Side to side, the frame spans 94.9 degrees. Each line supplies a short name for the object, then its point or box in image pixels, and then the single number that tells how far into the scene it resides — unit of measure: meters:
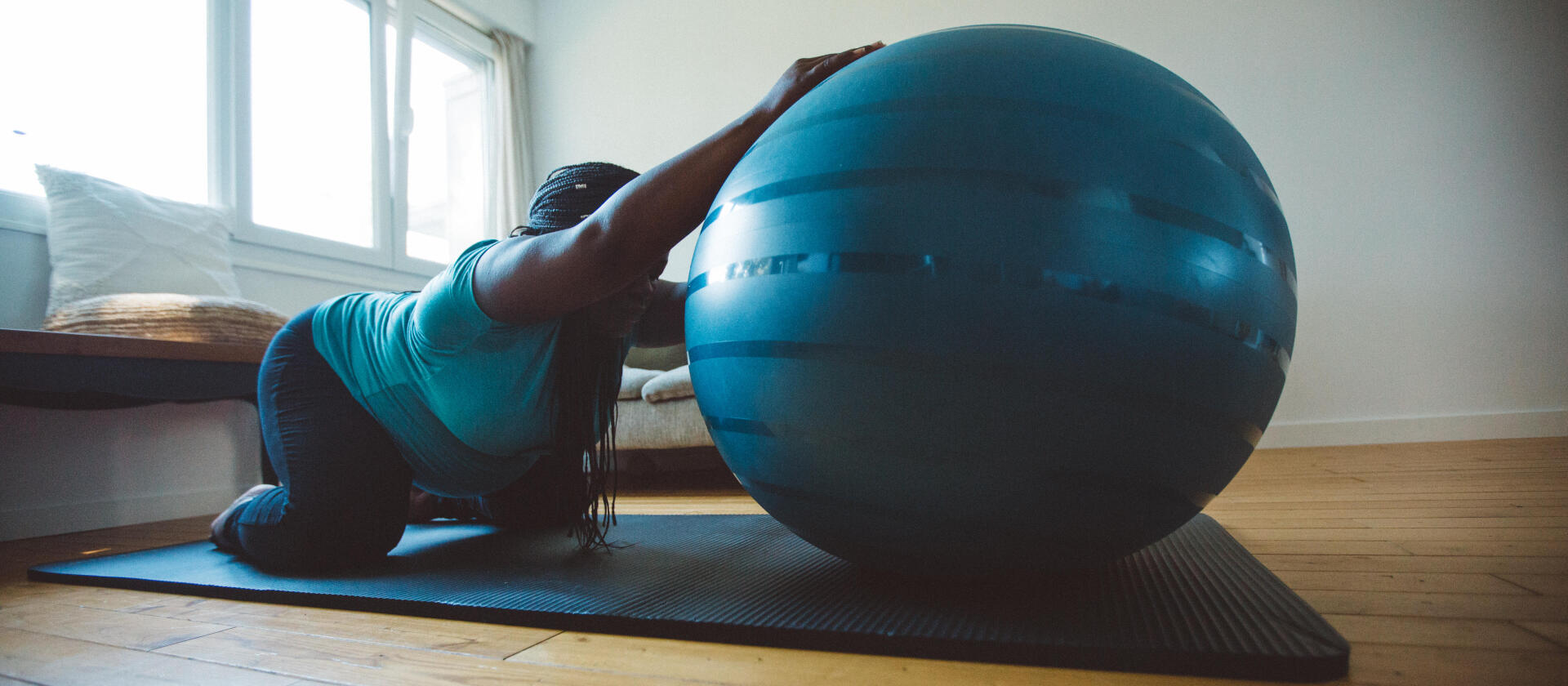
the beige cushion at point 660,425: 2.64
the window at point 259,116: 2.54
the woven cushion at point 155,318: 2.10
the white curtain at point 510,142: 4.71
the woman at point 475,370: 0.94
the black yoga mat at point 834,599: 0.69
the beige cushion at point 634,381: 2.79
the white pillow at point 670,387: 2.64
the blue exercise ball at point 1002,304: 0.68
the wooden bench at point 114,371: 1.62
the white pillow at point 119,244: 2.29
